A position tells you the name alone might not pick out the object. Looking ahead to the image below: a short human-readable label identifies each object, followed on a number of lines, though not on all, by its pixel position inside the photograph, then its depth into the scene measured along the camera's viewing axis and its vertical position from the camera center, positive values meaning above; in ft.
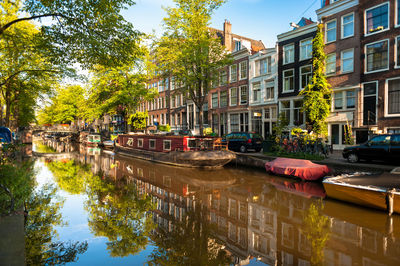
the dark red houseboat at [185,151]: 55.42 -5.88
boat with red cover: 41.65 -7.26
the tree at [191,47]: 69.26 +22.69
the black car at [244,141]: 67.46 -3.94
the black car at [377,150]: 41.03 -4.06
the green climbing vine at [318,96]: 57.88 +7.23
